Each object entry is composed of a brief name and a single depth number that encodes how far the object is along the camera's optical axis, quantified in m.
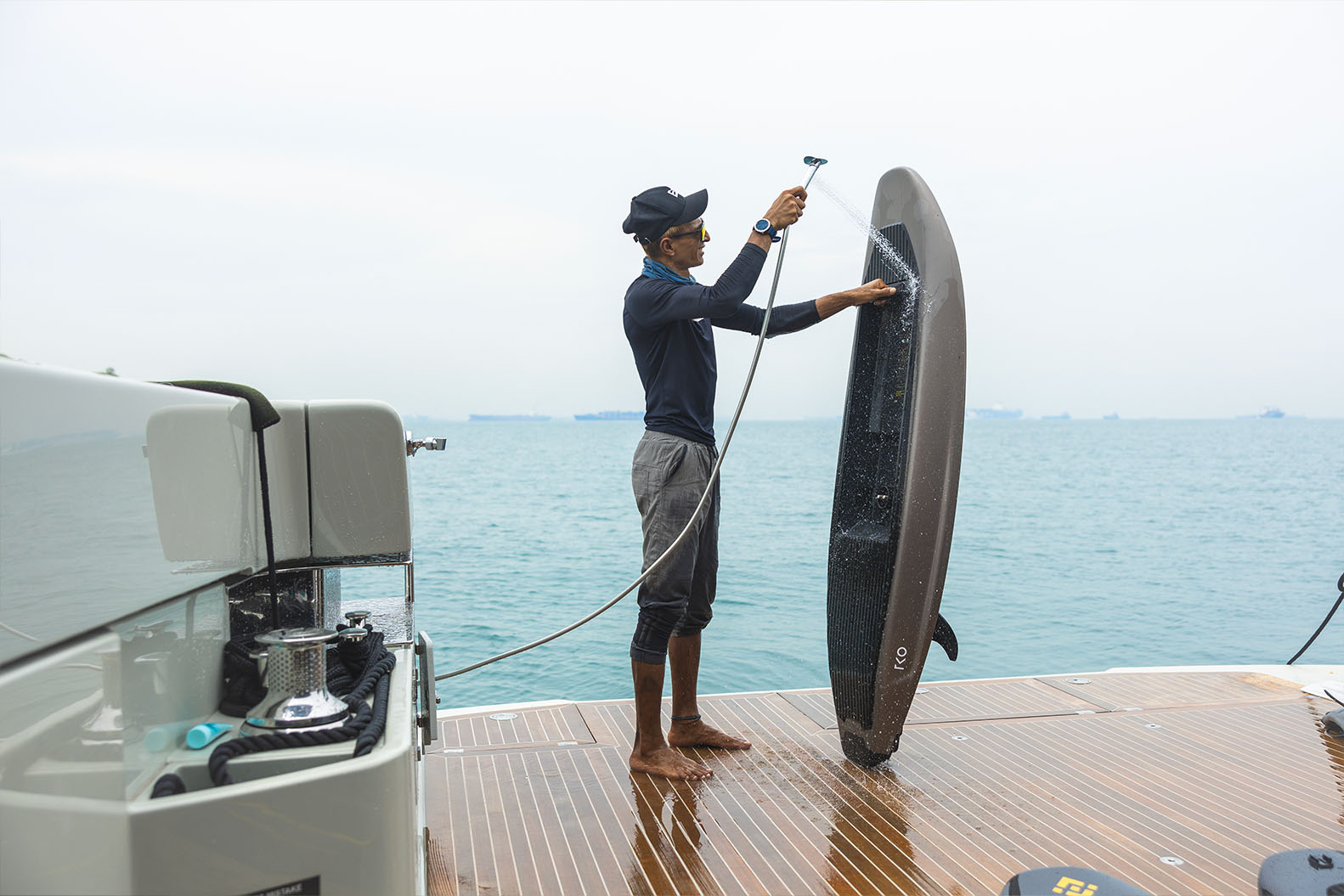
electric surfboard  2.79
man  2.72
